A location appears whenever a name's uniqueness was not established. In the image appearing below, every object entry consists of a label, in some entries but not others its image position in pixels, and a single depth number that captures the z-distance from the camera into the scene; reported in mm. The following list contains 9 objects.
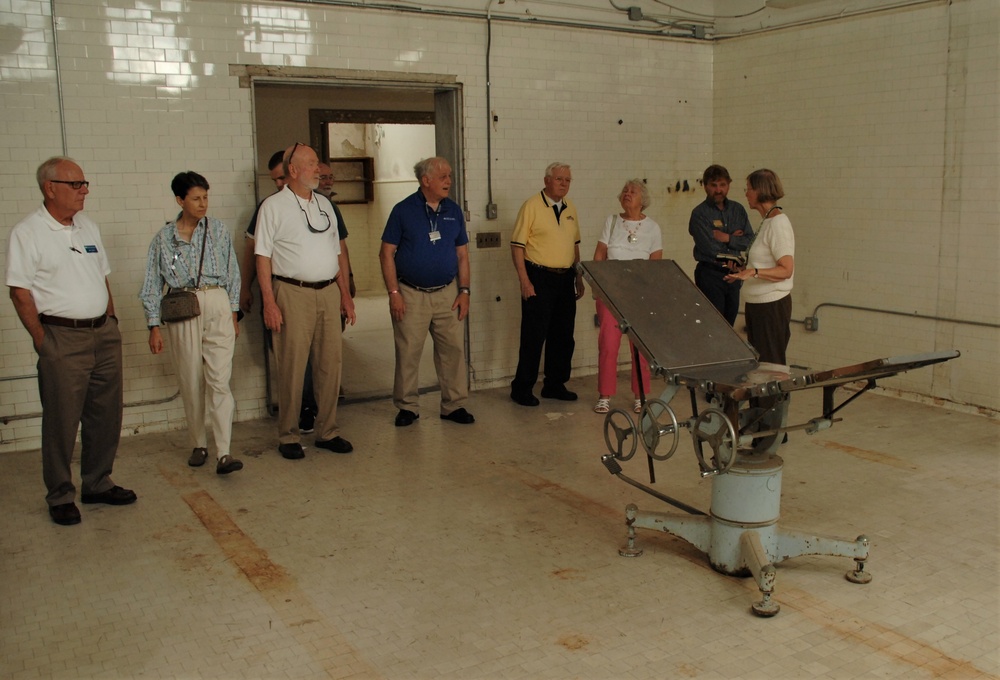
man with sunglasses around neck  5090
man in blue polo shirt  5734
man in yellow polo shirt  6262
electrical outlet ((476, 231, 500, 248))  6809
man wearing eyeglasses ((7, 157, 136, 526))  4105
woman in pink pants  6172
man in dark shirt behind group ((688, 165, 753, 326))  6281
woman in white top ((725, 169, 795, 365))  4793
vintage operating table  3342
